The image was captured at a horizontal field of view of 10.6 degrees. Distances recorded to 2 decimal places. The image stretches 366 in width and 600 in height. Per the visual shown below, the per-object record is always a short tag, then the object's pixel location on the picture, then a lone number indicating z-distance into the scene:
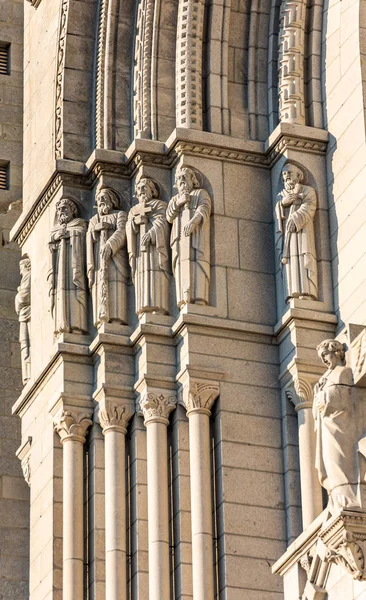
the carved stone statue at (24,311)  24.52
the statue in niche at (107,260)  22.64
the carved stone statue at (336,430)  17.06
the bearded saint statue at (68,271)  22.97
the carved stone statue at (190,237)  22.14
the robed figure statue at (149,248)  22.36
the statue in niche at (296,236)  22.00
